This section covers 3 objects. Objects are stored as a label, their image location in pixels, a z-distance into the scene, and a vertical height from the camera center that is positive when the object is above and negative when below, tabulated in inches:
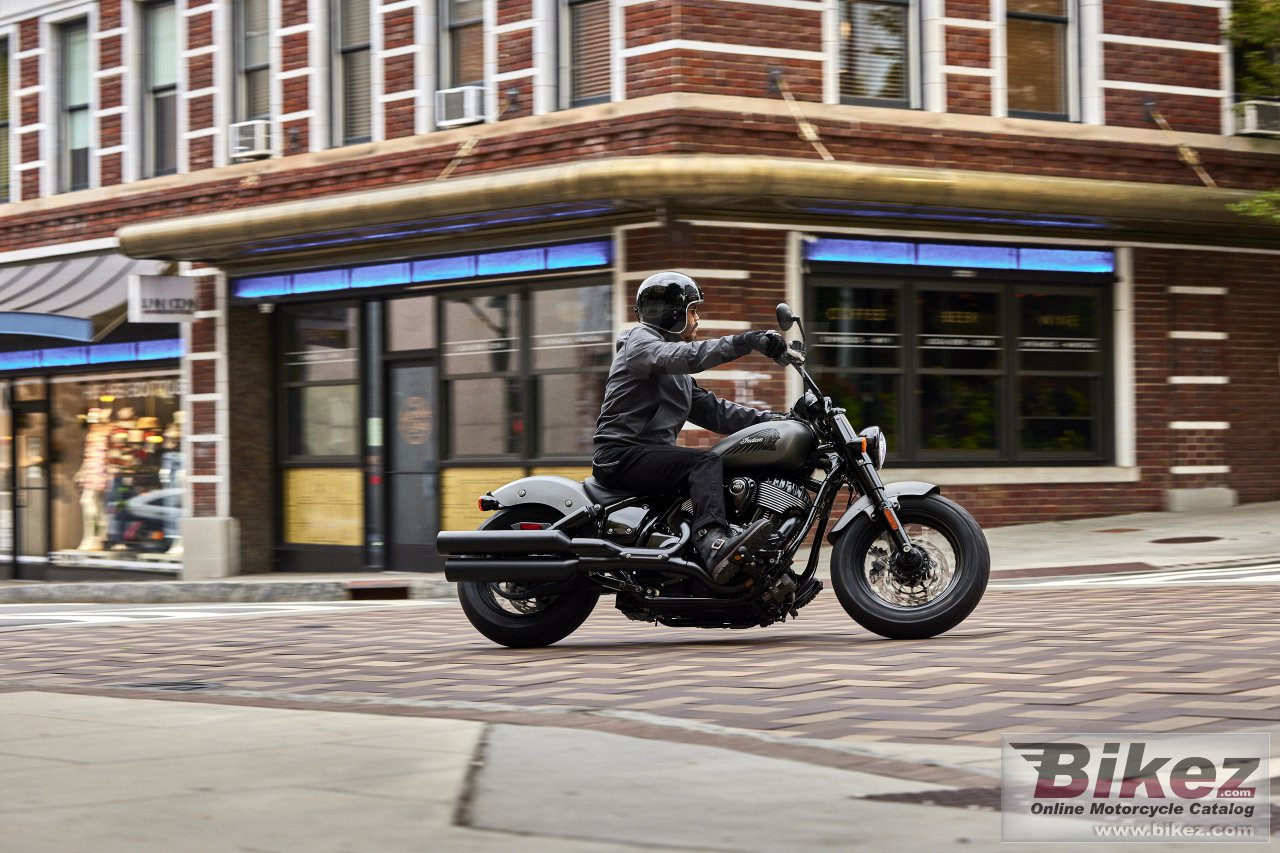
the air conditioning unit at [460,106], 687.7 +132.4
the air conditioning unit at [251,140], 768.3 +133.3
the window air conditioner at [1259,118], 722.8 +131.5
